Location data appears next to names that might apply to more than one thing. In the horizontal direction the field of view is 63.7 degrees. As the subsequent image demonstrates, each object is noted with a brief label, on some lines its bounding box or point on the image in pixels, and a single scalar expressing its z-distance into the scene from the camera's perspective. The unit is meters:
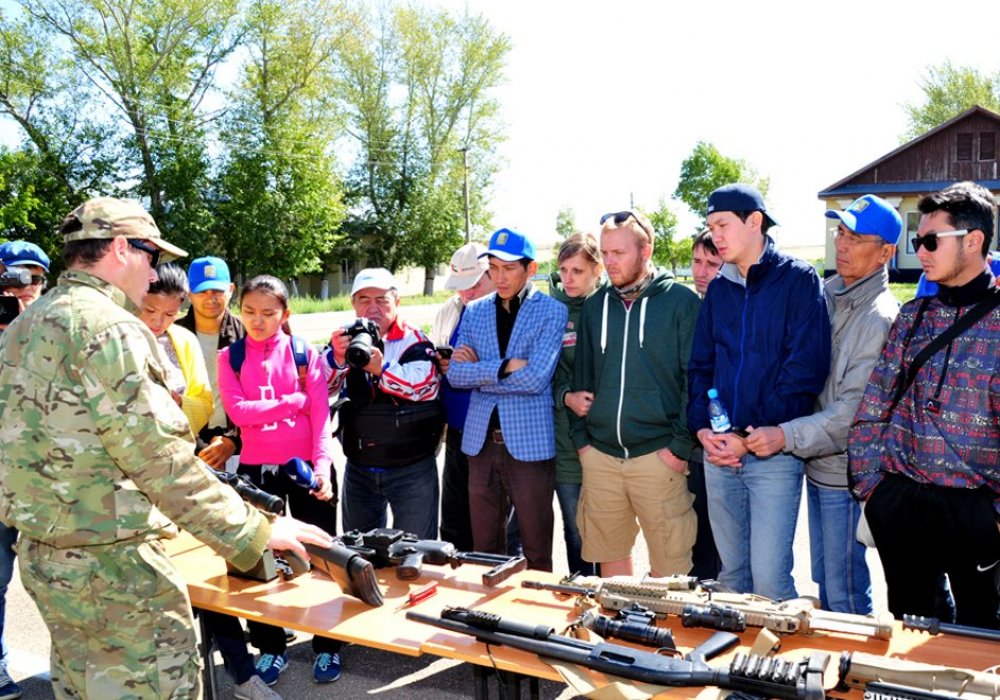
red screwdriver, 2.79
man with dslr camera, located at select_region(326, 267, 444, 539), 4.00
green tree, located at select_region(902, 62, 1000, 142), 44.78
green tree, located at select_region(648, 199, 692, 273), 46.66
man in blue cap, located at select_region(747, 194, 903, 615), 3.39
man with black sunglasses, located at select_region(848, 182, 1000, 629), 2.74
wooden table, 2.27
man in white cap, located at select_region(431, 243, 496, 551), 4.43
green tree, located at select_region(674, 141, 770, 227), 46.28
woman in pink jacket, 3.89
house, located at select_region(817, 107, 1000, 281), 31.00
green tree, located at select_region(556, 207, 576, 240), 77.44
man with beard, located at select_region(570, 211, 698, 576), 3.77
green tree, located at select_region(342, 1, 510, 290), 41.72
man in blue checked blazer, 3.99
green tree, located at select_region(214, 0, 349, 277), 33.41
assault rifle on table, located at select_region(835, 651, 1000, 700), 1.90
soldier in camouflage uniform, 2.29
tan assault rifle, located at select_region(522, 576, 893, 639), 2.35
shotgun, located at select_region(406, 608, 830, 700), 1.97
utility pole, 38.86
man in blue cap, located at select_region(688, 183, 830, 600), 3.27
